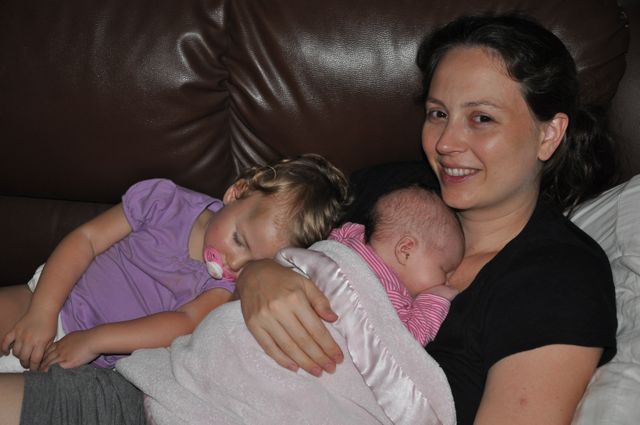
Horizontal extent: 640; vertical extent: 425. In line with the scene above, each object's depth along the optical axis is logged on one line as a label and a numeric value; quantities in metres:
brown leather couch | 1.94
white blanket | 1.48
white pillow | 1.40
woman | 1.43
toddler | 1.80
